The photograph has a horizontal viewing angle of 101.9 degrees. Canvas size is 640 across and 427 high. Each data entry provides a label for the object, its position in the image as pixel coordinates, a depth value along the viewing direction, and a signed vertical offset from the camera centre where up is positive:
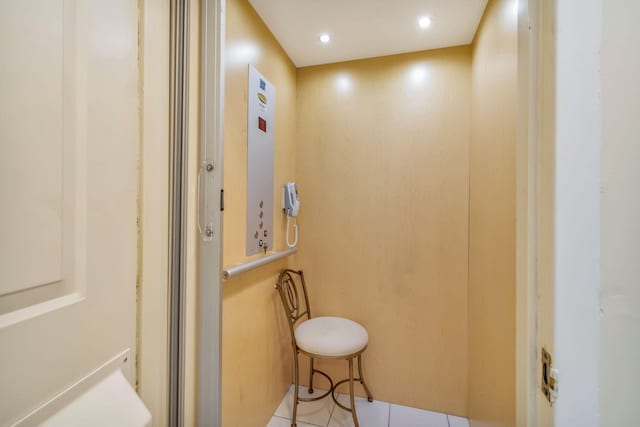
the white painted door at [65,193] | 0.46 +0.04
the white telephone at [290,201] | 1.84 +0.08
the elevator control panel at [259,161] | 1.42 +0.30
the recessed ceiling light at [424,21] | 1.52 +1.14
